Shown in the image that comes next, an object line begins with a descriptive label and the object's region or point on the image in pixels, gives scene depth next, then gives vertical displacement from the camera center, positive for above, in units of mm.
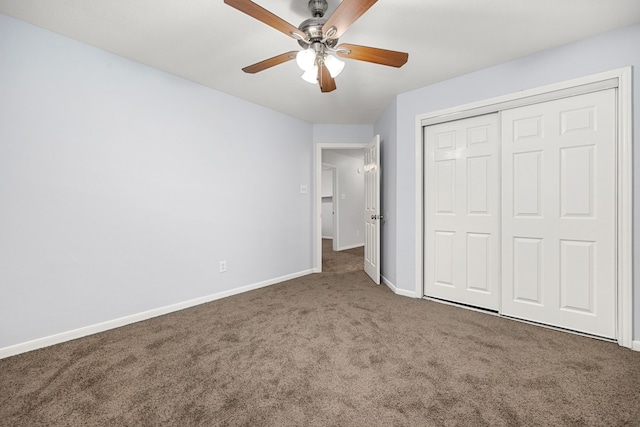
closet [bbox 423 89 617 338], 2174 -29
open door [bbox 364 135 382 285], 3721 +4
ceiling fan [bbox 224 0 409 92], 1438 +1004
